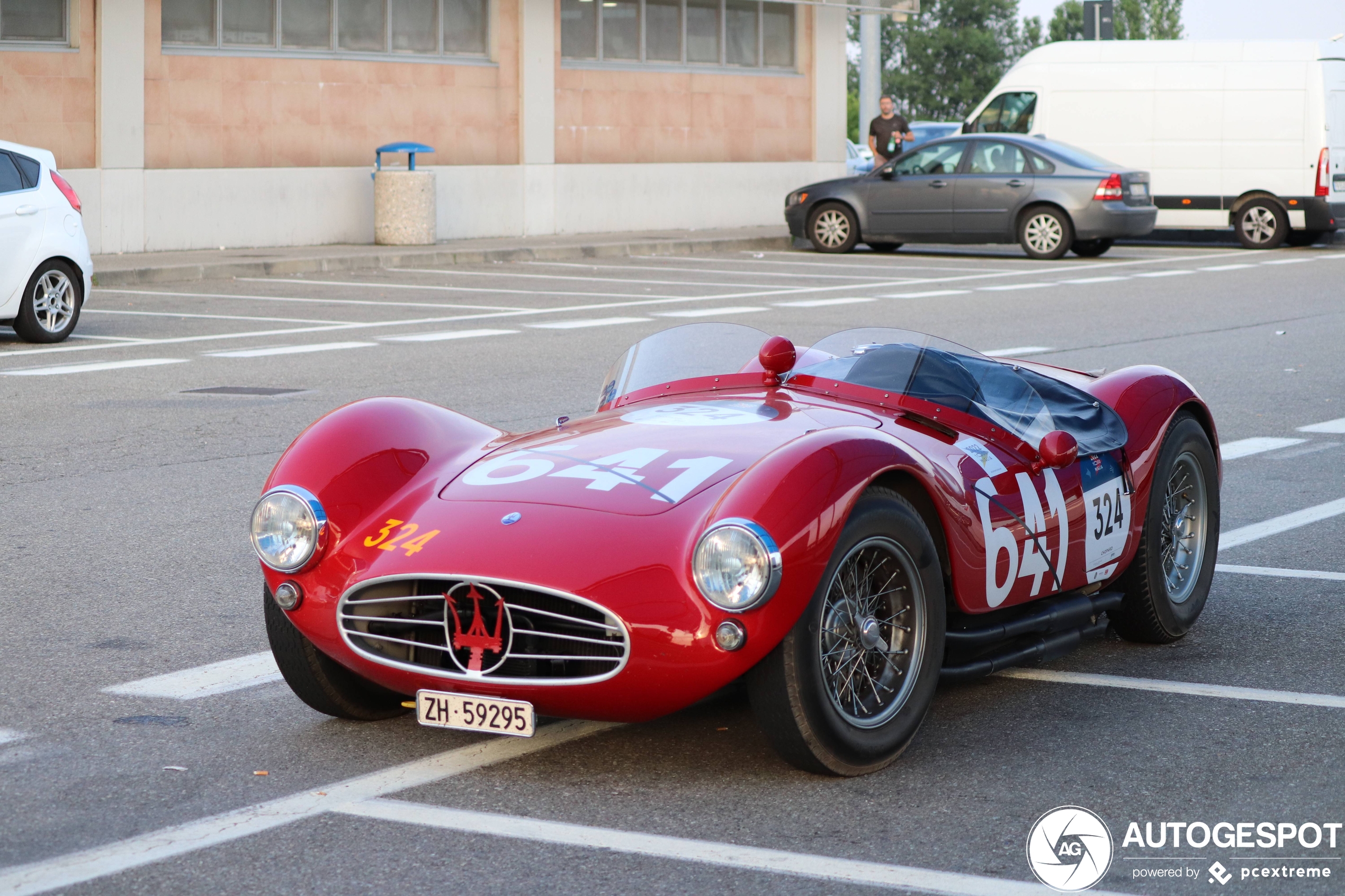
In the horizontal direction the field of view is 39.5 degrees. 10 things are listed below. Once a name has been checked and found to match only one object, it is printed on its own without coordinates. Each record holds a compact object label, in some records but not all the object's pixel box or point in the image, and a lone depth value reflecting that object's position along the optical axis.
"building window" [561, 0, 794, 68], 27.98
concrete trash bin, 24.05
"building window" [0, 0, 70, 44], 21.16
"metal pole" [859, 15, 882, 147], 34.12
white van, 25.34
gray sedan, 23.50
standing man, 28.55
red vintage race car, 4.19
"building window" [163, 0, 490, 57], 22.91
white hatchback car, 13.63
